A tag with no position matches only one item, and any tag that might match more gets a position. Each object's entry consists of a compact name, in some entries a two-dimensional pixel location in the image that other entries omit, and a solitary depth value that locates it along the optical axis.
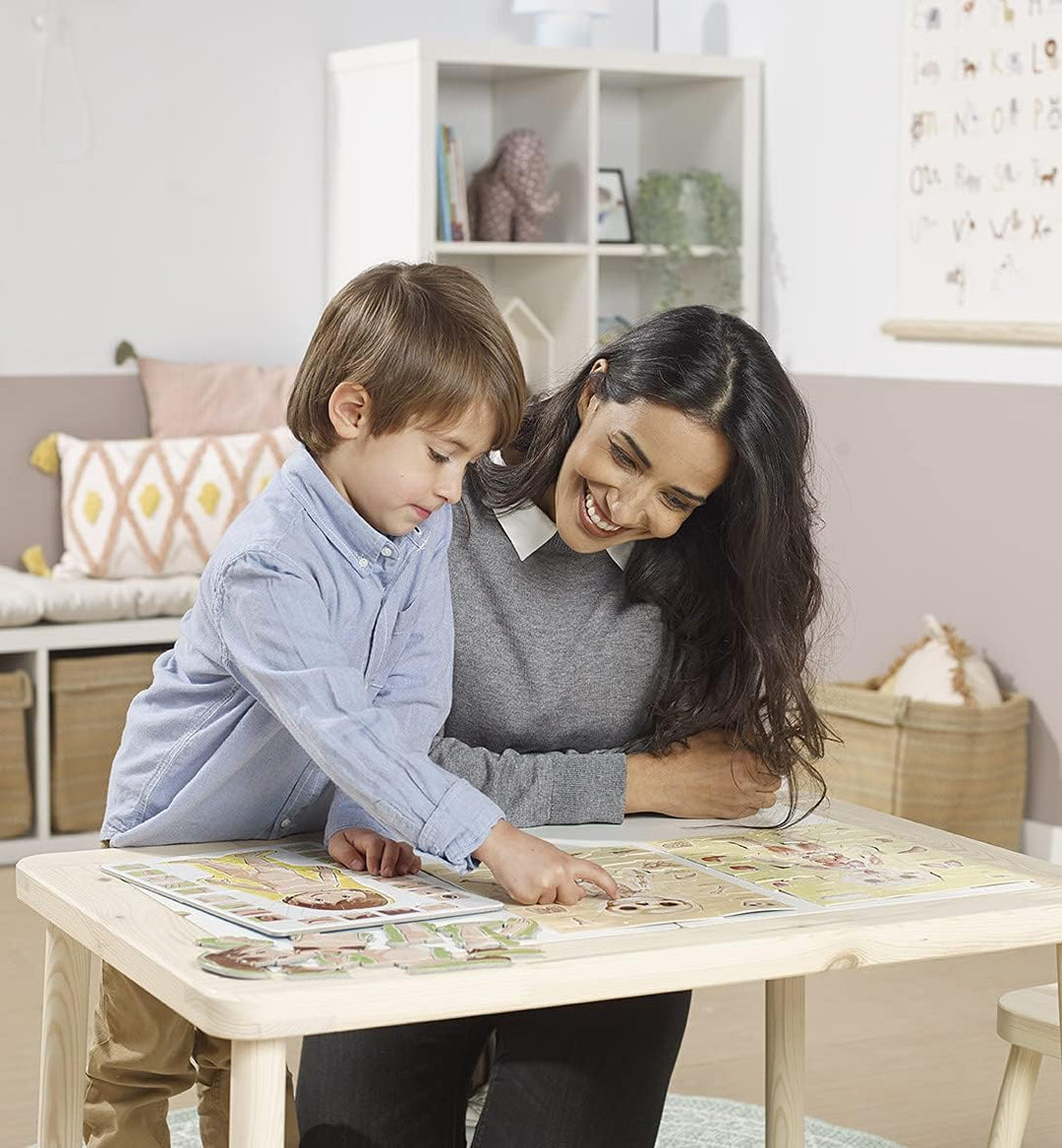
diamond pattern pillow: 3.94
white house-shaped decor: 4.34
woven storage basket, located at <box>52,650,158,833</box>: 3.72
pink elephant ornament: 4.27
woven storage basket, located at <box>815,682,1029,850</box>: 3.55
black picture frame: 4.46
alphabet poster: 3.58
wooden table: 1.15
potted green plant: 4.36
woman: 1.57
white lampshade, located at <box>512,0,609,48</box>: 4.33
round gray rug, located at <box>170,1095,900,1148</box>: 2.35
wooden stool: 1.89
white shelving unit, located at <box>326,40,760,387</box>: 4.12
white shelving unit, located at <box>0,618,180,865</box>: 3.68
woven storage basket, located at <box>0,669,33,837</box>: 3.67
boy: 1.40
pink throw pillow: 4.16
